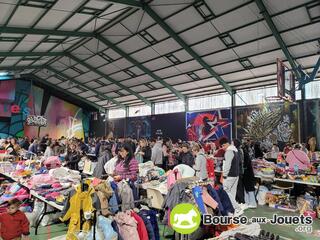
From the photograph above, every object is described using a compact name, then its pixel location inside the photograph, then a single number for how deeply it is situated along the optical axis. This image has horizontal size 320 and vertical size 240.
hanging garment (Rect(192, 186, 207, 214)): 3.32
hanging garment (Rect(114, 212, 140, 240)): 3.11
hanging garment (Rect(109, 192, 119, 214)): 3.46
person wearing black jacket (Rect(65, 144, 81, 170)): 8.26
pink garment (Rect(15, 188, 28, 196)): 5.17
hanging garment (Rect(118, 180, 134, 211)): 3.55
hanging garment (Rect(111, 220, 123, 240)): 3.14
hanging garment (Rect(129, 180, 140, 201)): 3.91
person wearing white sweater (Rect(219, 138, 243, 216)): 5.52
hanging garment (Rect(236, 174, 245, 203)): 6.14
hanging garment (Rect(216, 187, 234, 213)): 3.65
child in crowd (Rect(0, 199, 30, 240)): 3.33
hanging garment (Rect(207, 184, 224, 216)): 3.50
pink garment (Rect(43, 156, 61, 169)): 6.89
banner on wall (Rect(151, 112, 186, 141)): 17.27
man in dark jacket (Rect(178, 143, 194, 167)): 7.41
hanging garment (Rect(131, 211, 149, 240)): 3.16
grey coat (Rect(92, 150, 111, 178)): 6.08
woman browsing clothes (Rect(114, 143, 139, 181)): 4.52
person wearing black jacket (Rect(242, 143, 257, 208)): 6.29
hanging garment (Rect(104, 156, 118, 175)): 5.43
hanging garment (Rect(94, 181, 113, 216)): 3.34
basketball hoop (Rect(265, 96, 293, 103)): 7.86
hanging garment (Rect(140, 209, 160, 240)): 3.36
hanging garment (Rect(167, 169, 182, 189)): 4.38
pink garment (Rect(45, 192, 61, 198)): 4.38
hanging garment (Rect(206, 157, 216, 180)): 6.93
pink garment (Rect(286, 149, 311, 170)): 6.55
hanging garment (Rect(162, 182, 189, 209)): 3.45
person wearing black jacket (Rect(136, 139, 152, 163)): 9.55
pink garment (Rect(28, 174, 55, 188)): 5.21
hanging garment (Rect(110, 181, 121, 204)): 3.63
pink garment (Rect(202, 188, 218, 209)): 3.41
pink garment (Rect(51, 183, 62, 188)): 4.87
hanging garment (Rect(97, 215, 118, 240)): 3.05
